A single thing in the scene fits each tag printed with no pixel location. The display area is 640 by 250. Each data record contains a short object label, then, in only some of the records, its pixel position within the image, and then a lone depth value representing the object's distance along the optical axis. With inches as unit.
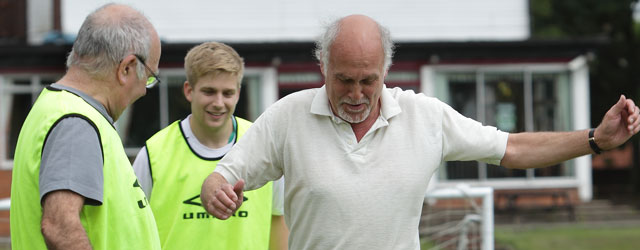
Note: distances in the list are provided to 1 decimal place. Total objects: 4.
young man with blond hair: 315.6
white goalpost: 462.3
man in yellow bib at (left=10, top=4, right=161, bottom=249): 213.2
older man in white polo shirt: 249.3
